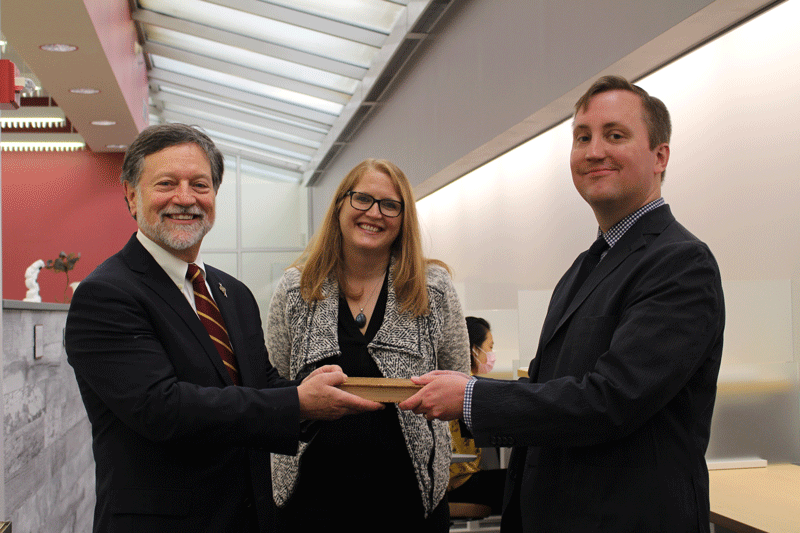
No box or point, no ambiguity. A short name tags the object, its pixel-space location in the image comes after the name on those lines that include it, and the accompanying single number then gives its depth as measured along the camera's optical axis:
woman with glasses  1.92
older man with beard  1.40
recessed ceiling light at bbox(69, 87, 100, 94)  6.46
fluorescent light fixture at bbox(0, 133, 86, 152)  9.07
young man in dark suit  1.31
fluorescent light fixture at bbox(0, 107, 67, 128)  7.97
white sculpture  6.36
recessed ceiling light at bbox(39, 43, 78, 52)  5.27
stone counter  2.72
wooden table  1.87
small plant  6.60
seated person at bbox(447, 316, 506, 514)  3.18
